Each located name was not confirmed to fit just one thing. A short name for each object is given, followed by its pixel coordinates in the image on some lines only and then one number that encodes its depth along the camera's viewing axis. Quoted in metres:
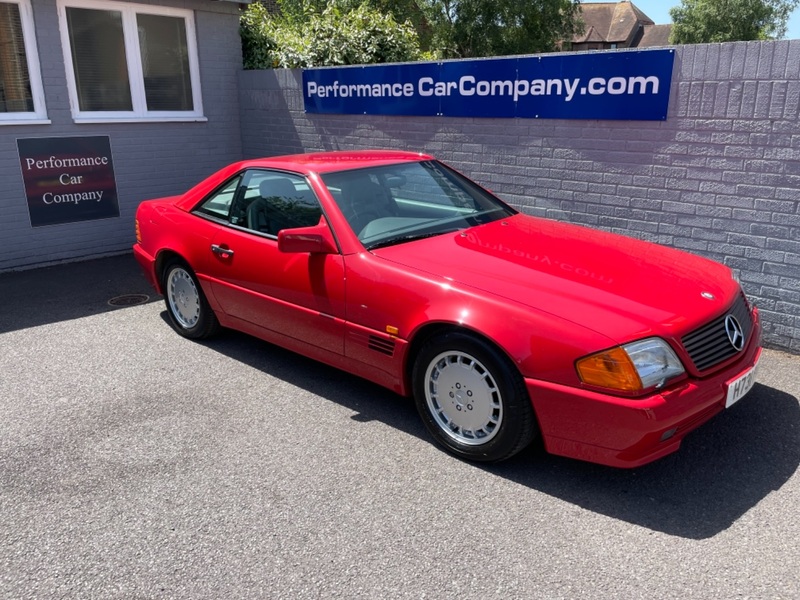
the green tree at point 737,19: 36.38
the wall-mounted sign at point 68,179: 7.92
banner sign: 5.52
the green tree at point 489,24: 23.69
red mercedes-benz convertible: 3.11
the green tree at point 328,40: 9.21
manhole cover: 6.66
